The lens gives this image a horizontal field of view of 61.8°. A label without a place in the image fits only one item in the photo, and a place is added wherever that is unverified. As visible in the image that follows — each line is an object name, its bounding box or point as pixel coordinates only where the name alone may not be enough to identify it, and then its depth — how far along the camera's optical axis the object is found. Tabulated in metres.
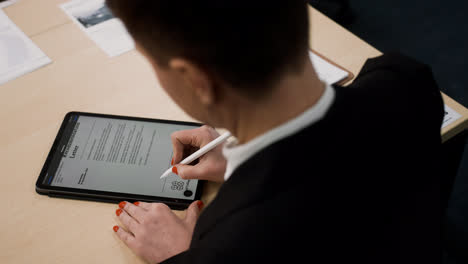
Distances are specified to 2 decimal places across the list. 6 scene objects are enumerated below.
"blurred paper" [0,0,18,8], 1.23
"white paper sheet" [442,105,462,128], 0.86
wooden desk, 0.73
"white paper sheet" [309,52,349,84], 0.96
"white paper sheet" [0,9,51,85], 1.04
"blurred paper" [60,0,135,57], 1.10
